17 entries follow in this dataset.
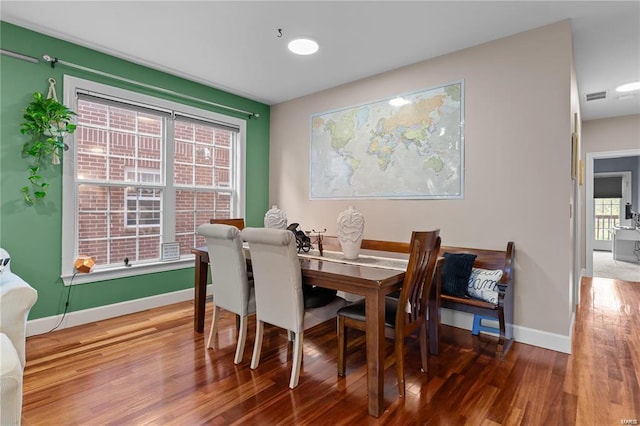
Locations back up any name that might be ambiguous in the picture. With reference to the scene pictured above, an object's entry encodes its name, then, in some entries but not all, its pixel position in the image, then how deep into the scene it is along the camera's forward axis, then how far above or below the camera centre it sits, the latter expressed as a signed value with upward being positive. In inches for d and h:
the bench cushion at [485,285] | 103.2 -22.7
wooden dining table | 71.3 -17.3
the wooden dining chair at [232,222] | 141.6 -4.5
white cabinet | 283.4 -27.4
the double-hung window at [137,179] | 124.5 +13.7
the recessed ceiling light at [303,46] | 116.7 +59.6
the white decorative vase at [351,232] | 99.5 -6.0
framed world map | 125.3 +27.4
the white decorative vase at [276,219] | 111.5 -2.6
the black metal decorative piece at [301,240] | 113.4 -9.6
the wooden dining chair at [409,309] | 76.6 -24.5
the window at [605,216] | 343.6 -2.9
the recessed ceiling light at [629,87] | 149.7 +57.8
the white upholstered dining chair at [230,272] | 92.9 -17.6
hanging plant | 108.3 +25.8
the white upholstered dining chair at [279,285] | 80.3 -18.6
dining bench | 99.0 -27.4
